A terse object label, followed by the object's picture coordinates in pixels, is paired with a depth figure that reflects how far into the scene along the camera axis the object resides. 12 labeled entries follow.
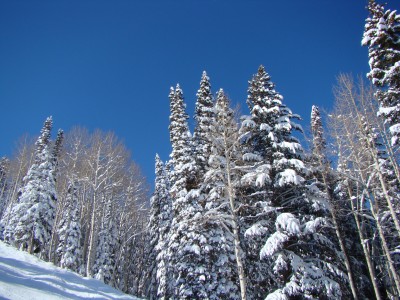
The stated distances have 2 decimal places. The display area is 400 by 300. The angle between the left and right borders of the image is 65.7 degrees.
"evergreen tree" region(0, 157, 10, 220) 50.62
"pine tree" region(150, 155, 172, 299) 28.45
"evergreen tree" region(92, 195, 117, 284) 37.84
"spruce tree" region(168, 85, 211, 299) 19.75
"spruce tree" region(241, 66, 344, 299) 14.60
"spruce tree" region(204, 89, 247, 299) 16.92
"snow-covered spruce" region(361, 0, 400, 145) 15.23
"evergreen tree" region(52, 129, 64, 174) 34.94
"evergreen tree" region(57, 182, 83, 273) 34.34
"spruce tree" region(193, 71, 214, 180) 22.91
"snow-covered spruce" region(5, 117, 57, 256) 30.92
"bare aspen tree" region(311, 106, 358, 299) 18.39
